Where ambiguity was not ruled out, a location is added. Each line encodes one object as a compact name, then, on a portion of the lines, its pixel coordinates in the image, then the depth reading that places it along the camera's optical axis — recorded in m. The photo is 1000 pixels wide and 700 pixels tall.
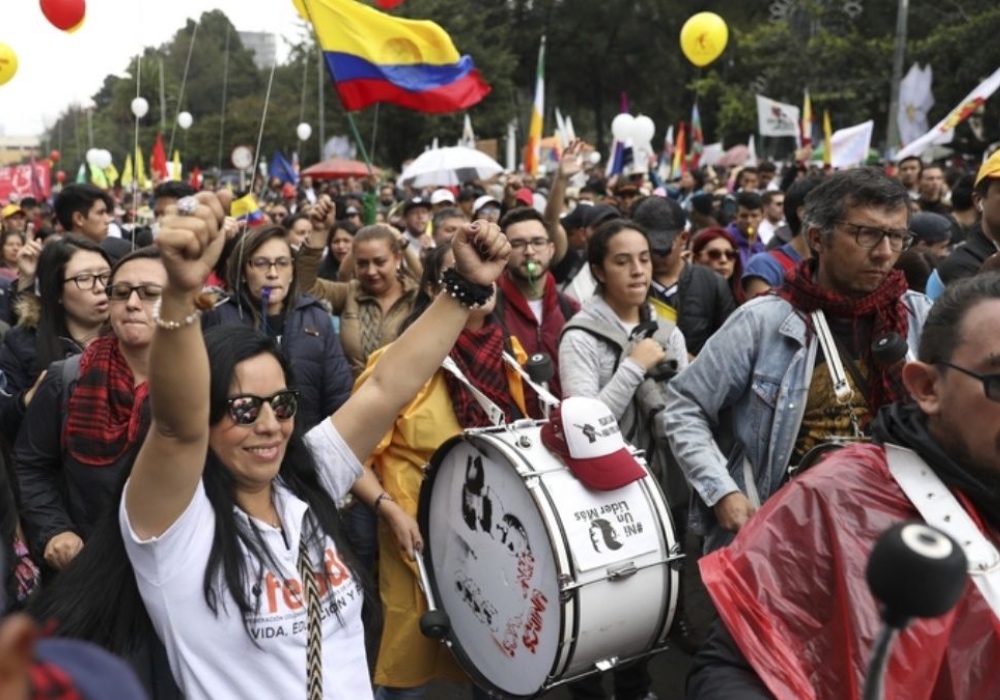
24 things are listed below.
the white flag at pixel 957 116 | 10.05
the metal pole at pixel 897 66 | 17.97
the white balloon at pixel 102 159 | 21.47
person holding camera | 3.93
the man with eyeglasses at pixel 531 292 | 4.67
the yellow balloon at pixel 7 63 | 10.60
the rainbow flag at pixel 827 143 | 16.28
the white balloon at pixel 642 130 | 15.05
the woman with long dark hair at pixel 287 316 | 4.26
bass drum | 3.21
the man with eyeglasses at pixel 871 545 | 1.71
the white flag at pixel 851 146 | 12.70
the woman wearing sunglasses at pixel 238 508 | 1.80
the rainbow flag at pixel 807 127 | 20.90
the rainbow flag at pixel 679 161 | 20.64
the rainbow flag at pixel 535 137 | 14.98
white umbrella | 12.19
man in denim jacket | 2.97
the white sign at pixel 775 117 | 21.25
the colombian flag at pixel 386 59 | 5.34
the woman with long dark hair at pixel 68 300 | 3.92
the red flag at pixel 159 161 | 18.58
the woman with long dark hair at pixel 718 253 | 5.99
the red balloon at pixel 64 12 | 7.43
